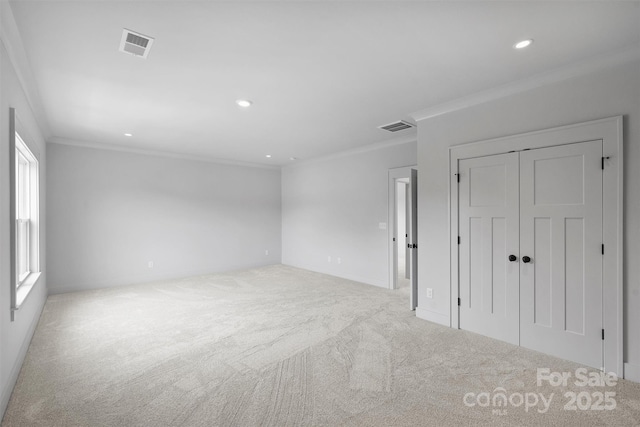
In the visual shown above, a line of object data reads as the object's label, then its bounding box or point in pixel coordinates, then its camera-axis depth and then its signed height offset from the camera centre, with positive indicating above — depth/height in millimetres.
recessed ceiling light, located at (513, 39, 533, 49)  2262 +1325
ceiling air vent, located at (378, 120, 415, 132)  4293 +1325
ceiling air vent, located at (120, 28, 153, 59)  2154 +1309
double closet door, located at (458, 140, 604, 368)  2611 -348
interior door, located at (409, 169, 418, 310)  4199 -395
